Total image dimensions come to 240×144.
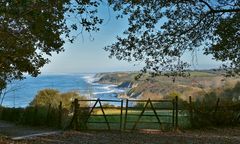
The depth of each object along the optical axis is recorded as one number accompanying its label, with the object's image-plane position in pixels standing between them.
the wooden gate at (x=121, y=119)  19.84
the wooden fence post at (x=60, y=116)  21.33
